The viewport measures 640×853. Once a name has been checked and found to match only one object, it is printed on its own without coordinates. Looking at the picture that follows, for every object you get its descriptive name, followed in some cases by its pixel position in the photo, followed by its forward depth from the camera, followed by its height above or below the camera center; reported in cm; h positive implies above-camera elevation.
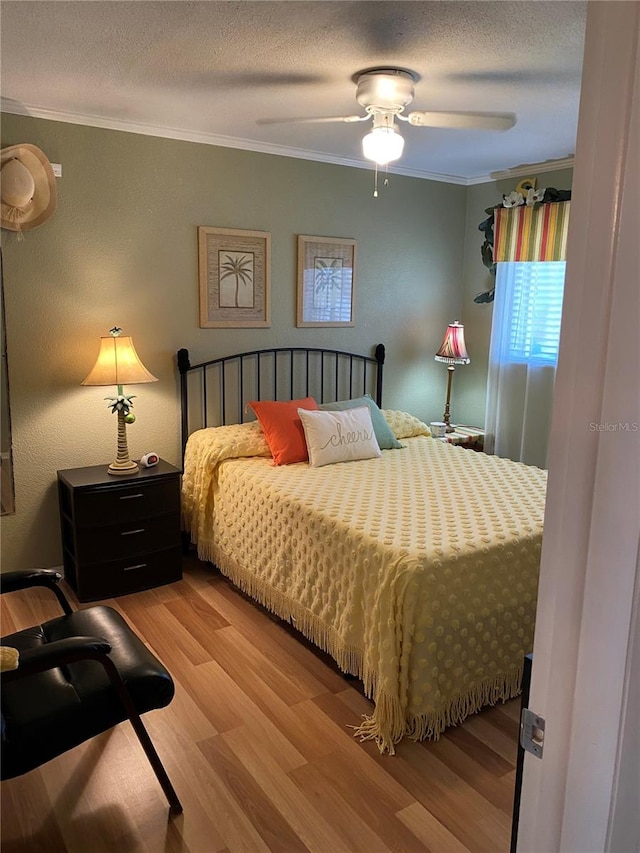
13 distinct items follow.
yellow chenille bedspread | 220 -96
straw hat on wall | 302 +60
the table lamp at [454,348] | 450 -17
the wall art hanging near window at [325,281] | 410 +26
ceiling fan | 248 +86
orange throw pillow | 352 -63
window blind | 414 +13
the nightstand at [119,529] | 321 -112
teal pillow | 388 -63
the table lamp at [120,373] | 324 -30
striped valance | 395 +61
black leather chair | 168 -110
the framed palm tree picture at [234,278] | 374 +24
